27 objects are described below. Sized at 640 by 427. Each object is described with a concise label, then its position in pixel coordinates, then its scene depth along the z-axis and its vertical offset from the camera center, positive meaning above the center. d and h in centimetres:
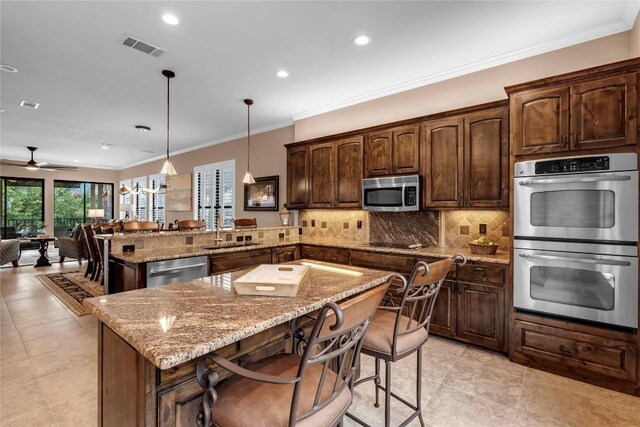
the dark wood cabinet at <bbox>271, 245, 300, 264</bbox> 411 -56
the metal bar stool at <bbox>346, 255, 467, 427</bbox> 154 -67
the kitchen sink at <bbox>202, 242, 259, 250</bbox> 371 -41
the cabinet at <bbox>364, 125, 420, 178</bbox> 367 +77
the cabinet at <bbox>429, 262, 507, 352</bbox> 283 -90
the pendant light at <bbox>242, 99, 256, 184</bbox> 457 +169
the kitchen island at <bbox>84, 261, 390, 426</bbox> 102 -41
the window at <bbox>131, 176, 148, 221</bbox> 985 +37
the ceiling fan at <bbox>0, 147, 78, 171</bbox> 765 +131
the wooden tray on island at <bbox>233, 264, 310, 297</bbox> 145 -34
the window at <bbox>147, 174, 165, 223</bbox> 890 +35
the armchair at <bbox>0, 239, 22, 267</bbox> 647 -84
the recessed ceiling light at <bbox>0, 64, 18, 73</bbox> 347 +167
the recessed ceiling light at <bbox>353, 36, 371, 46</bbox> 297 +170
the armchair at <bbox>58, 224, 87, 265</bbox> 709 -79
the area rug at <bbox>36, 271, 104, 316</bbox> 443 -127
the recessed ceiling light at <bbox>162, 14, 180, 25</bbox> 262 +168
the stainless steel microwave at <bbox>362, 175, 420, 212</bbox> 360 +25
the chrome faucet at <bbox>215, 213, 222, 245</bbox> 390 -20
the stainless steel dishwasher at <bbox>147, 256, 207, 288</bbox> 289 -57
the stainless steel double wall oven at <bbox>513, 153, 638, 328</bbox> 225 -19
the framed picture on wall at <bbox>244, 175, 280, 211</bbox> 573 +37
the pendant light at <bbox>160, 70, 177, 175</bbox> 366 +62
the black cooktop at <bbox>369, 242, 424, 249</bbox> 365 -40
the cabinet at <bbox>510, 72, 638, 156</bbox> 228 +79
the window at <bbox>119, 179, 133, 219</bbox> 1068 +52
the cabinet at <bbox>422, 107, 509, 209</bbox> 305 +56
